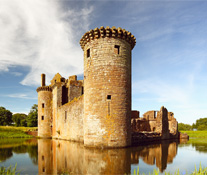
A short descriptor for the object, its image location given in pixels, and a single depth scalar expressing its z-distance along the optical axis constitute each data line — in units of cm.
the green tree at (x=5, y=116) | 5828
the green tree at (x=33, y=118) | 4691
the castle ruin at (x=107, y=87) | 1205
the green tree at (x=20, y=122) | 5806
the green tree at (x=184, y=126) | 7399
